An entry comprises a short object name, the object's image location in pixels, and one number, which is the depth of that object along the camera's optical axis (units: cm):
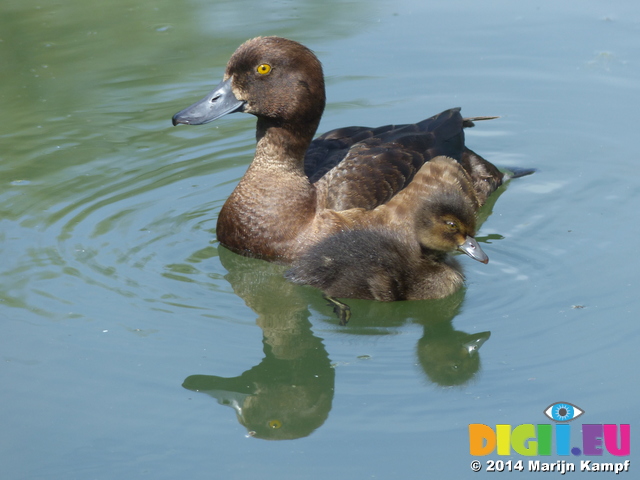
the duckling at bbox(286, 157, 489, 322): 1150
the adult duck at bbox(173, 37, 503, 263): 1263
